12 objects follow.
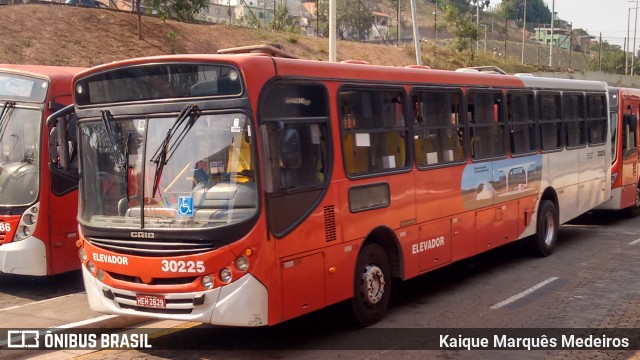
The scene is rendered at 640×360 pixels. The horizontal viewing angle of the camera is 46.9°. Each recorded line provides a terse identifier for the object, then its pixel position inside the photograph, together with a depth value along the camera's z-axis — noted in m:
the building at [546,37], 116.75
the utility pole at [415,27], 27.17
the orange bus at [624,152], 17.03
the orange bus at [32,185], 9.93
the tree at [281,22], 44.50
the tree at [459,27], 49.22
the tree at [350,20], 70.50
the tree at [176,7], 31.56
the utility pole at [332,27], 19.92
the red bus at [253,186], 6.68
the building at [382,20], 100.49
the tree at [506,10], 140.38
